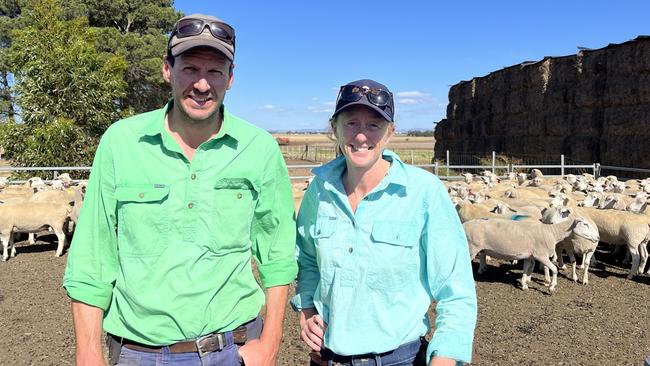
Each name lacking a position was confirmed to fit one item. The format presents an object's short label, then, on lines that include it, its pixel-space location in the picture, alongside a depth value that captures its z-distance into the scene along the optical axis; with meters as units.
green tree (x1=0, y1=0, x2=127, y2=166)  18.30
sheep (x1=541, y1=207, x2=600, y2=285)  8.73
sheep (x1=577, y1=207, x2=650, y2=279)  9.00
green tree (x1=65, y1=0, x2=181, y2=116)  27.27
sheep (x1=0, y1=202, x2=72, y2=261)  10.09
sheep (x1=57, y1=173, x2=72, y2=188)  14.57
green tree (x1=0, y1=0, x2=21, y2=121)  29.75
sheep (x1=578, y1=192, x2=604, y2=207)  11.35
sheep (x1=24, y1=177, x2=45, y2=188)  13.98
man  2.05
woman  2.15
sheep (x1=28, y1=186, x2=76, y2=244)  12.04
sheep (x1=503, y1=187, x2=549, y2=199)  12.59
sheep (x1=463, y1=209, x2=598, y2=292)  8.29
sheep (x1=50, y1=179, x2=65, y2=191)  13.61
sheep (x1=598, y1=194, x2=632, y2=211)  10.47
